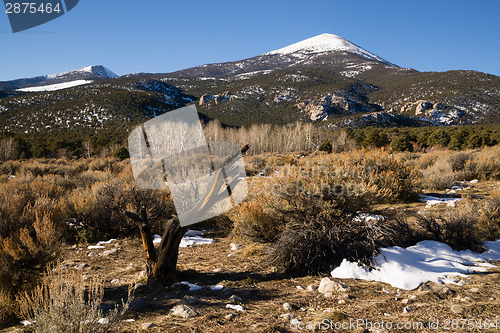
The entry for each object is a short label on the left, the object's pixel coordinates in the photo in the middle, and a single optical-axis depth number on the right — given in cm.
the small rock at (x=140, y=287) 350
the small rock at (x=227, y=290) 343
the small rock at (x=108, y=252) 532
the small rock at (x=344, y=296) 318
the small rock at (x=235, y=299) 316
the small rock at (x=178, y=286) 355
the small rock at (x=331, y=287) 337
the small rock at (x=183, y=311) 280
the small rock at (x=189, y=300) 306
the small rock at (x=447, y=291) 316
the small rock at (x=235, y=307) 296
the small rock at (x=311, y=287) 345
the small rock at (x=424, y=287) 328
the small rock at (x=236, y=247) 544
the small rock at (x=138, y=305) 294
